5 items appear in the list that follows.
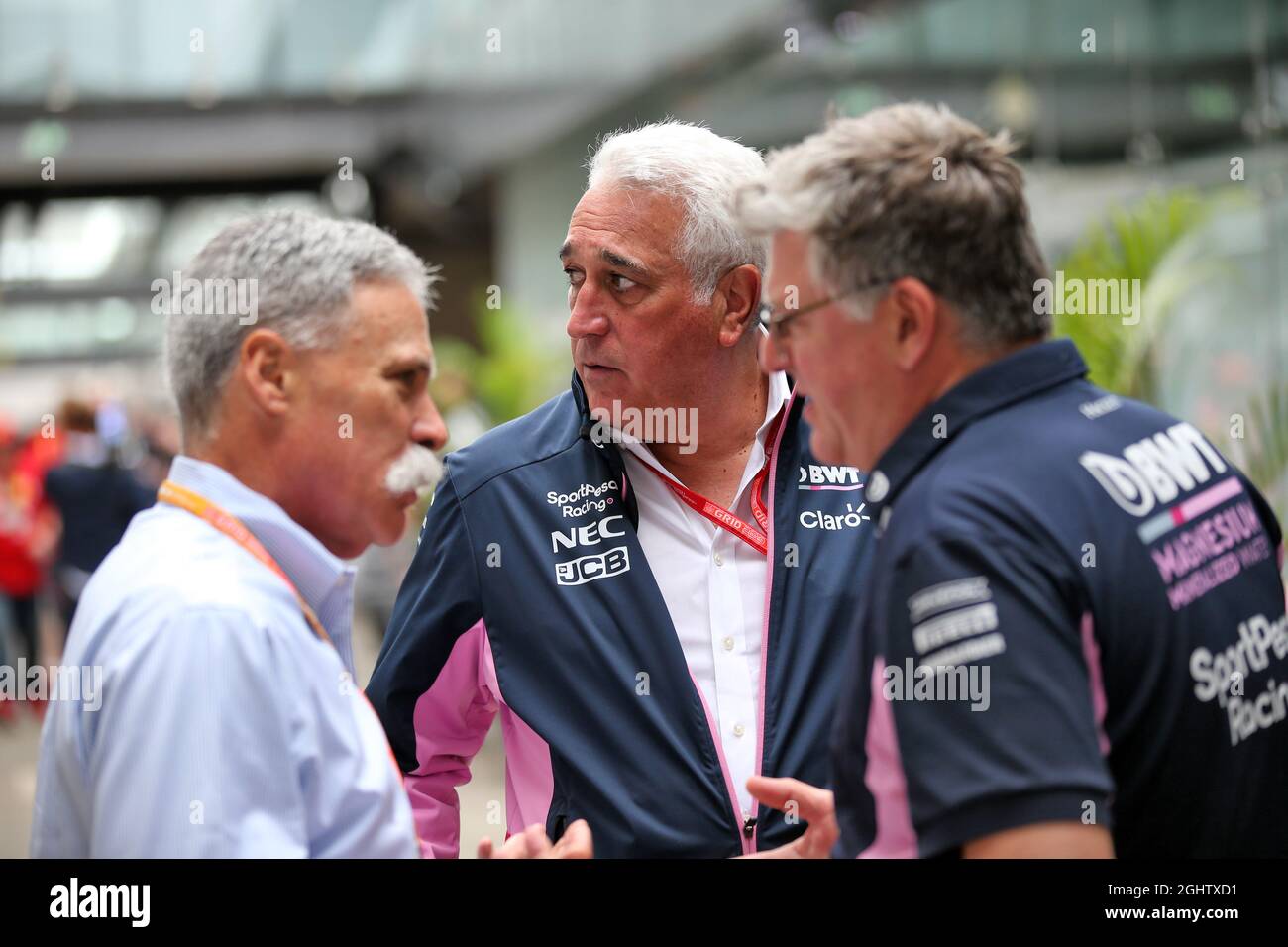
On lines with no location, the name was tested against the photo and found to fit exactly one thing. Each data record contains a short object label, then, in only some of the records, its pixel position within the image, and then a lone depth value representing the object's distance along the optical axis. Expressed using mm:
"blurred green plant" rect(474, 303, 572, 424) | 8641
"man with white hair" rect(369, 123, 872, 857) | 1964
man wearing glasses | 1267
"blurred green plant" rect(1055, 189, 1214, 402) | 4590
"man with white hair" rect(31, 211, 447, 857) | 1313
